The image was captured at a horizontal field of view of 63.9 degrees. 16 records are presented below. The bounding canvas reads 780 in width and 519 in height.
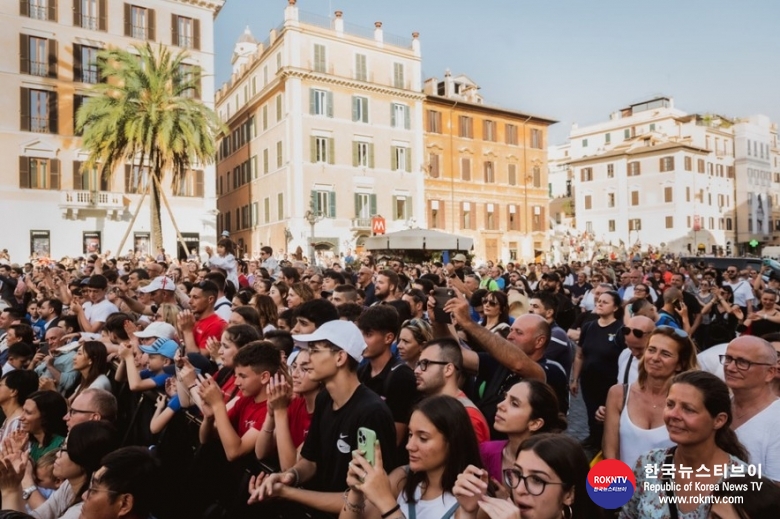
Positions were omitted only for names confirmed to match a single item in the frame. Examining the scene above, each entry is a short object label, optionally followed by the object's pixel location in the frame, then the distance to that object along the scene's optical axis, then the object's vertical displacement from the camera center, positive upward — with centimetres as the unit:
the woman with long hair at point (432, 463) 278 -91
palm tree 2661 +624
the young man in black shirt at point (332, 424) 312 -83
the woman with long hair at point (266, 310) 672 -50
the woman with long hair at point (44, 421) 435 -107
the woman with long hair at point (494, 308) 622 -49
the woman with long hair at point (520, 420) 315 -82
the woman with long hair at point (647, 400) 347 -85
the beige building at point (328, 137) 3597 +770
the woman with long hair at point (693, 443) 273 -84
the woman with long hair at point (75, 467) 359 -115
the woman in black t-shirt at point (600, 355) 613 -99
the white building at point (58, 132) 3027 +670
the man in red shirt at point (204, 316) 648 -56
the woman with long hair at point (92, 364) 528 -82
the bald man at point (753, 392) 319 -75
